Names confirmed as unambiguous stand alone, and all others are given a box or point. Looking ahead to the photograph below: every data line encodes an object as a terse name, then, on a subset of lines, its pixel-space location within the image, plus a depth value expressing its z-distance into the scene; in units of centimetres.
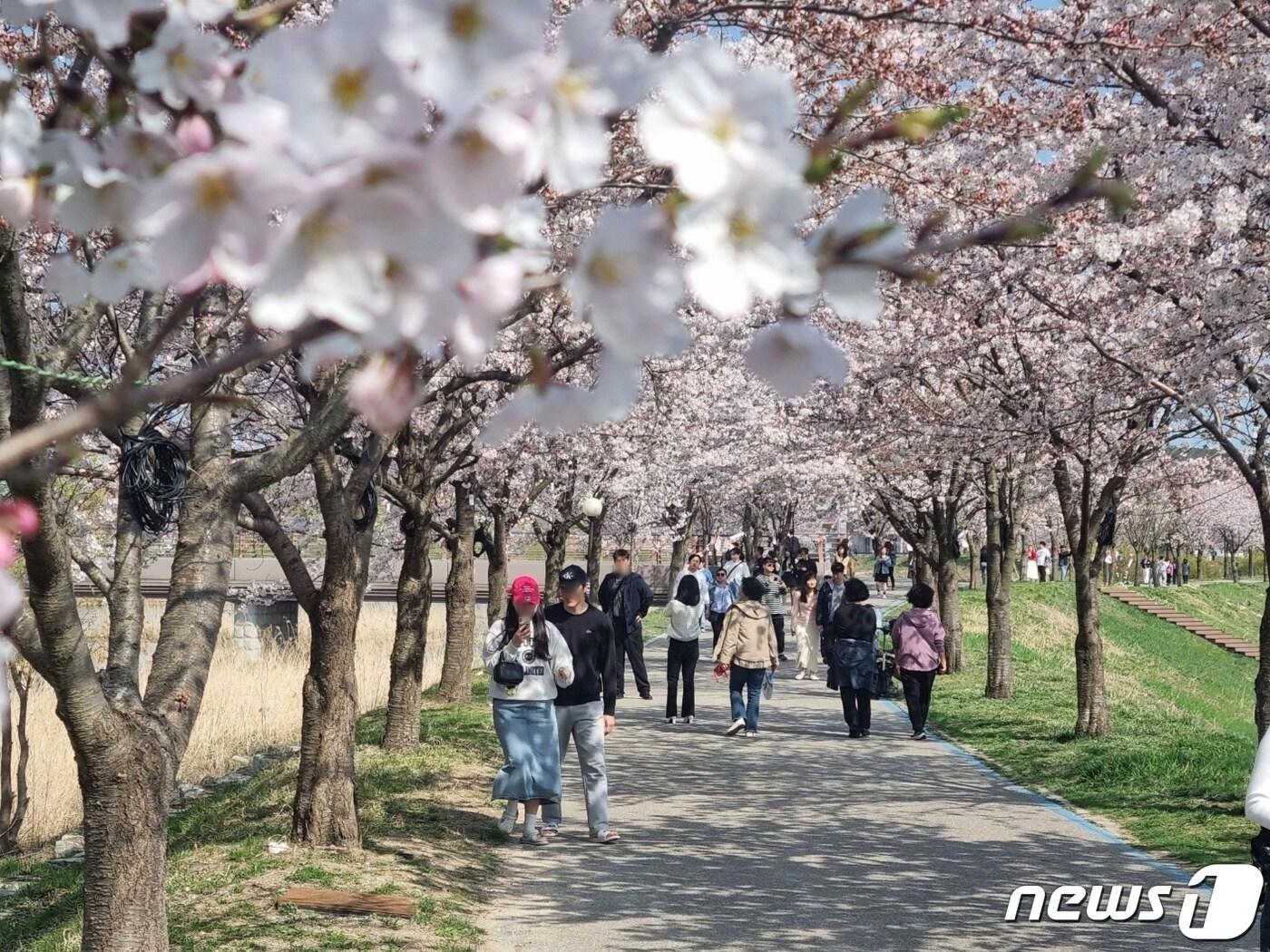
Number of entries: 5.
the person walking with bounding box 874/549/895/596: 5022
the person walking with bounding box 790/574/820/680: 2362
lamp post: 2881
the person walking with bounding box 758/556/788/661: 2170
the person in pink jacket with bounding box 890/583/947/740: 1512
